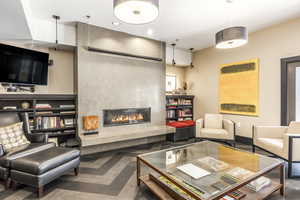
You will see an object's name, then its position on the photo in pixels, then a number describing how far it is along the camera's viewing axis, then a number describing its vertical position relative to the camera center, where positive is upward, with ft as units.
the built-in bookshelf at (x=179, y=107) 15.58 -0.93
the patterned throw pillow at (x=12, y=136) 7.29 -1.88
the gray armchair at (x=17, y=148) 6.63 -2.36
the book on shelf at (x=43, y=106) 9.96 -0.49
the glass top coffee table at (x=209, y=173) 4.79 -2.72
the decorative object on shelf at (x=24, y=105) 9.78 -0.41
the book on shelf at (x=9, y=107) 9.23 -0.55
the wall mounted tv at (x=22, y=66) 8.99 +2.06
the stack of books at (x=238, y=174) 5.26 -2.71
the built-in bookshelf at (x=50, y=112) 9.54 -0.88
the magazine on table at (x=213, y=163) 6.03 -2.70
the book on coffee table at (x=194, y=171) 5.52 -2.74
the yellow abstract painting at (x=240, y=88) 12.31 +0.92
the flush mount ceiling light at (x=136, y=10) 4.93 +3.08
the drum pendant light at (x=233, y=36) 7.61 +3.16
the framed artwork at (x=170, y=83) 16.98 +1.78
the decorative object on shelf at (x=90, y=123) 10.64 -1.70
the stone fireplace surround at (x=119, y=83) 10.72 +1.23
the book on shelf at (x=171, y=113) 15.55 -1.53
